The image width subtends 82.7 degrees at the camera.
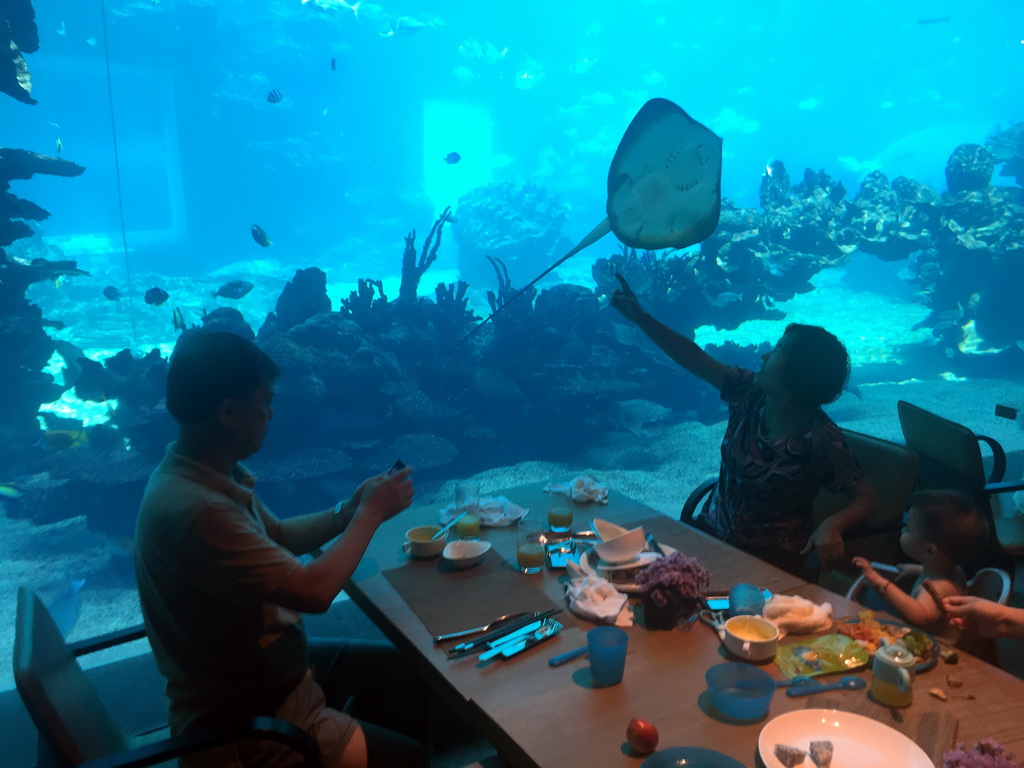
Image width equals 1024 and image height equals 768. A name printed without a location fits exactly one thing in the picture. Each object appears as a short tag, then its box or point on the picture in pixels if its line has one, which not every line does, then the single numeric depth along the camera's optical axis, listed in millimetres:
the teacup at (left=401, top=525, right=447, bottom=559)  2156
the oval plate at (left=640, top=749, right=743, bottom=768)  1166
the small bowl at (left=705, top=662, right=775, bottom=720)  1312
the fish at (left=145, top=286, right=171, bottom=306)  7352
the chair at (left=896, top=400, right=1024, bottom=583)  2875
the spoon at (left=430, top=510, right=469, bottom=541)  2288
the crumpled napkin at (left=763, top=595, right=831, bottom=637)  1648
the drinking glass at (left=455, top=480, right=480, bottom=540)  2318
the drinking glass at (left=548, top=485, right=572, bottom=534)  2352
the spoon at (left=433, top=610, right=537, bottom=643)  1656
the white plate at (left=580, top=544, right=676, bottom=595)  1881
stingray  3121
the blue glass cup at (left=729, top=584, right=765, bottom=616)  1726
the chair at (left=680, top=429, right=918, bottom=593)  2803
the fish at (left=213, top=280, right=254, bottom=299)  8164
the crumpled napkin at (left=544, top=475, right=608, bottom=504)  2658
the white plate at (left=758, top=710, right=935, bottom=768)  1201
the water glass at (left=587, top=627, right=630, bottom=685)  1436
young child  1853
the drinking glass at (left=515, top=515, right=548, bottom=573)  2047
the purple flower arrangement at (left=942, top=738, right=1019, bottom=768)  1123
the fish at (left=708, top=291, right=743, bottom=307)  10492
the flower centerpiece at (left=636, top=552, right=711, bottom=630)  1688
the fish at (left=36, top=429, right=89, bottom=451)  7570
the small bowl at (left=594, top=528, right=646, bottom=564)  1948
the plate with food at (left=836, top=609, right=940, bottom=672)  1520
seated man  1447
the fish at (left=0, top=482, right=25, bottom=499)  6852
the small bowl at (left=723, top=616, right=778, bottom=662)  1518
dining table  1268
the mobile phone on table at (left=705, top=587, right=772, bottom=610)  1778
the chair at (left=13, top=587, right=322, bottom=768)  1269
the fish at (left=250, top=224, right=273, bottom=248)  8688
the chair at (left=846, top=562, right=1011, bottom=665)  1859
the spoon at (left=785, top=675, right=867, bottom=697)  1414
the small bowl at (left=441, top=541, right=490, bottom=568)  2082
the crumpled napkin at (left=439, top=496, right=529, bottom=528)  2418
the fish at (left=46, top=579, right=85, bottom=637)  4828
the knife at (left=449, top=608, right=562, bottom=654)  1598
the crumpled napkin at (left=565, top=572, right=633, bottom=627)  1720
